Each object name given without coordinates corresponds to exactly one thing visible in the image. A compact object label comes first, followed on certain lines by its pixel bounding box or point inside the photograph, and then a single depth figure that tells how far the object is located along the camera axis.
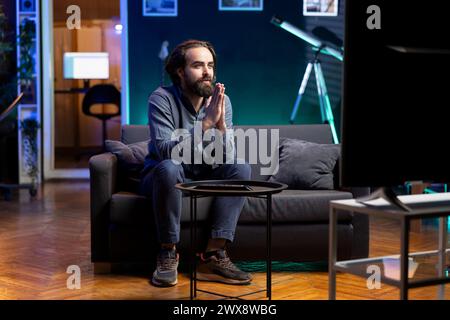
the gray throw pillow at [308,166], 3.62
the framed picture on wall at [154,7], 7.23
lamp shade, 8.75
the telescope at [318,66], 7.25
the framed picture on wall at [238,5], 7.25
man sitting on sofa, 3.13
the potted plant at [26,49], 6.76
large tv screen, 1.92
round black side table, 2.68
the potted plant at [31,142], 6.72
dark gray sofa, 3.30
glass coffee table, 1.84
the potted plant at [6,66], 6.52
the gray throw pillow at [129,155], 3.57
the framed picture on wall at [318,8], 7.25
